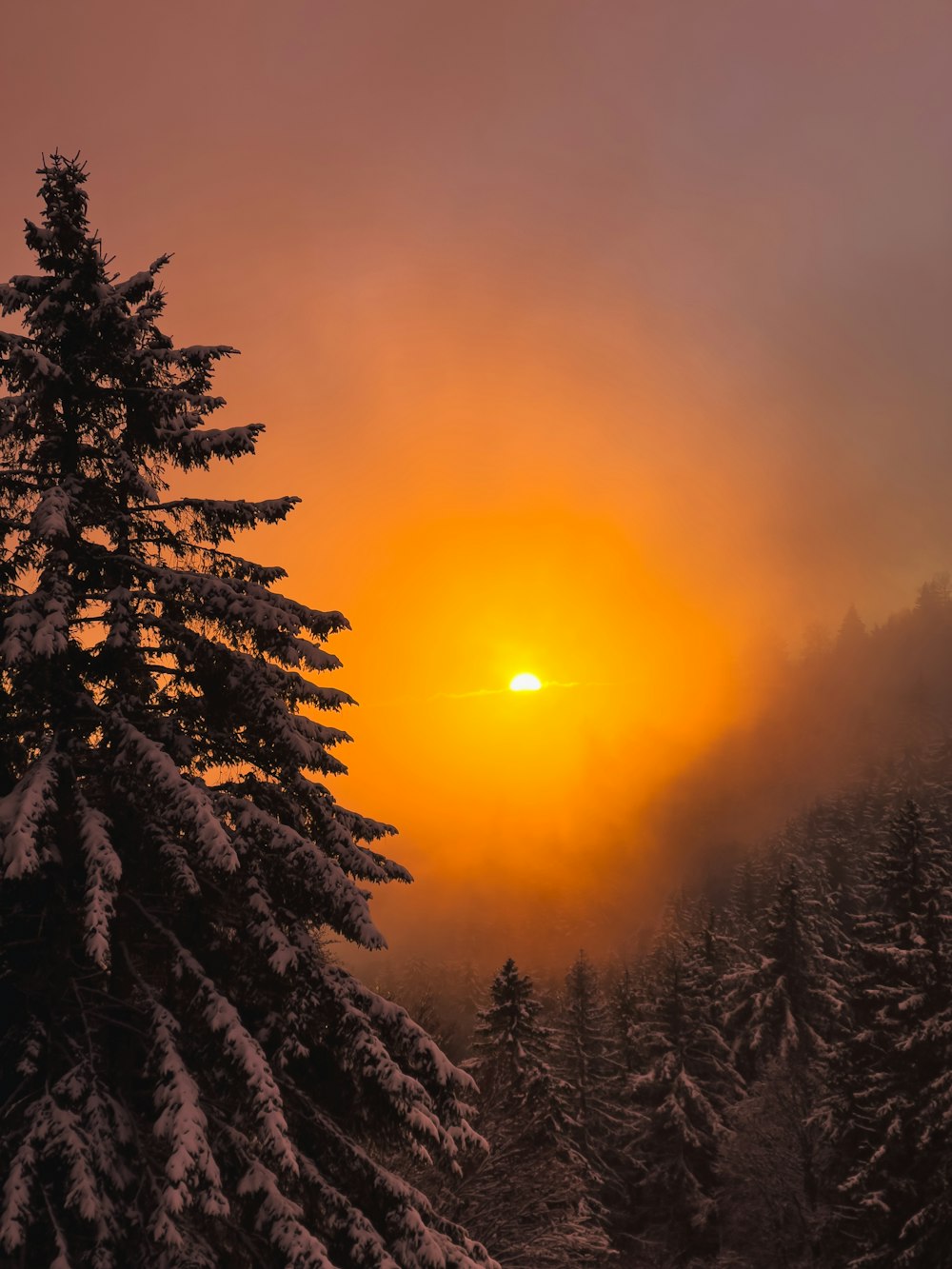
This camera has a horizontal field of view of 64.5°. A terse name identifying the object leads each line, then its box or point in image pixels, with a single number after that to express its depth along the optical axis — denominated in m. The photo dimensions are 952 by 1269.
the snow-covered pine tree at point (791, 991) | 32.94
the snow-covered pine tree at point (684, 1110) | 35.50
